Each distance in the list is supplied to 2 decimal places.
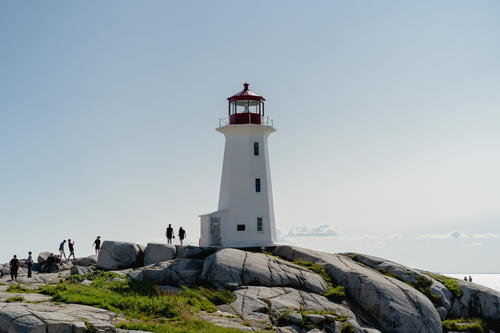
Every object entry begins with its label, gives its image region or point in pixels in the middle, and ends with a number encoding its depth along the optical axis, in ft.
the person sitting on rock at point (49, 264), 130.11
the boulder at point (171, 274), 111.86
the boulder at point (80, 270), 118.52
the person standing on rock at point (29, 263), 122.21
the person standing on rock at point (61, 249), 137.80
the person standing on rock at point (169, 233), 138.72
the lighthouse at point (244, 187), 139.44
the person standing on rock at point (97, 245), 140.36
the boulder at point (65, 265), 131.60
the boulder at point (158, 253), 124.88
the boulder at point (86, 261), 132.77
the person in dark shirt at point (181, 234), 140.26
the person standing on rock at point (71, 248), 138.31
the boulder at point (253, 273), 109.70
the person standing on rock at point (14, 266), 119.14
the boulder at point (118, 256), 124.88
